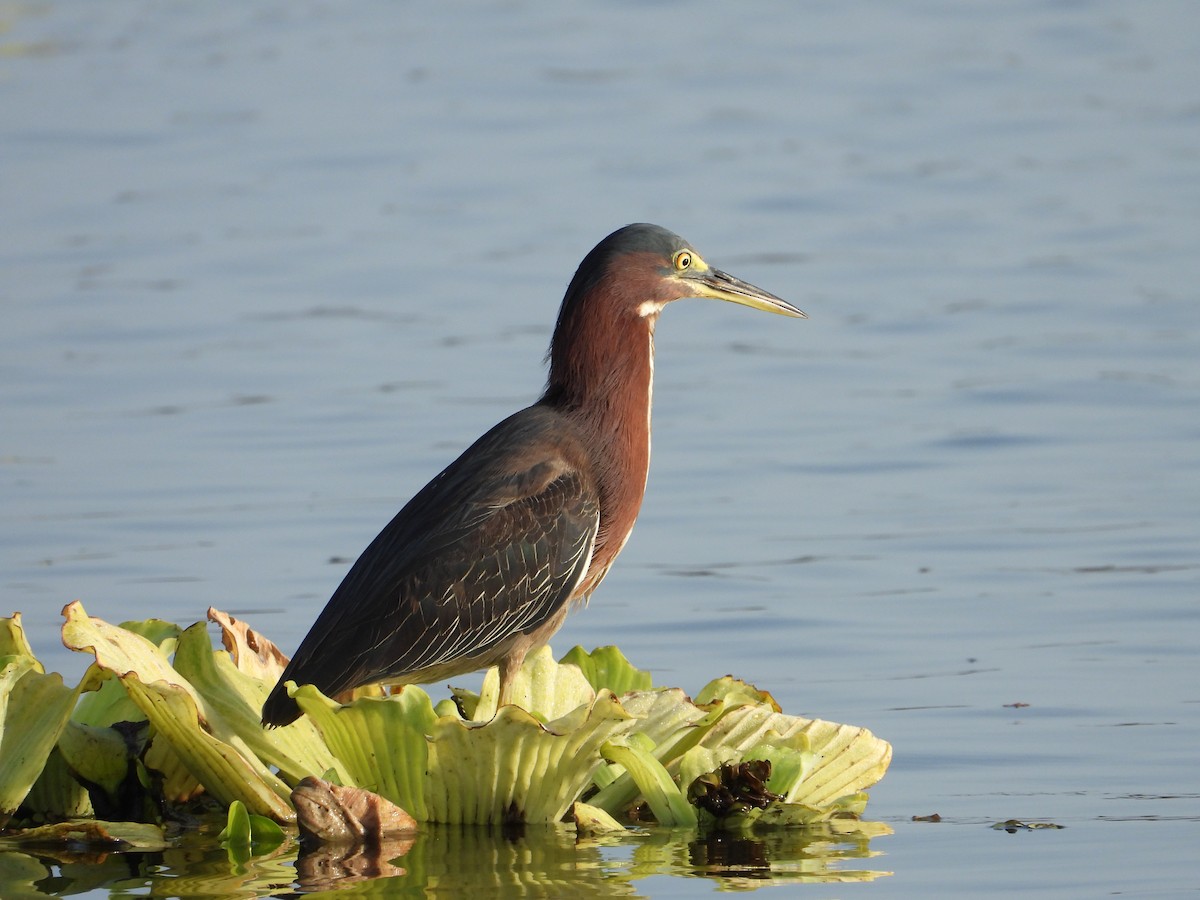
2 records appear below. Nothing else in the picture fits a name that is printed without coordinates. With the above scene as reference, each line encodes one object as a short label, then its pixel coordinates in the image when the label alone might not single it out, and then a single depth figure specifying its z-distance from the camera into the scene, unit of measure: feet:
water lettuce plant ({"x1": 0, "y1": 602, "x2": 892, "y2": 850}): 41.91
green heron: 47.06
